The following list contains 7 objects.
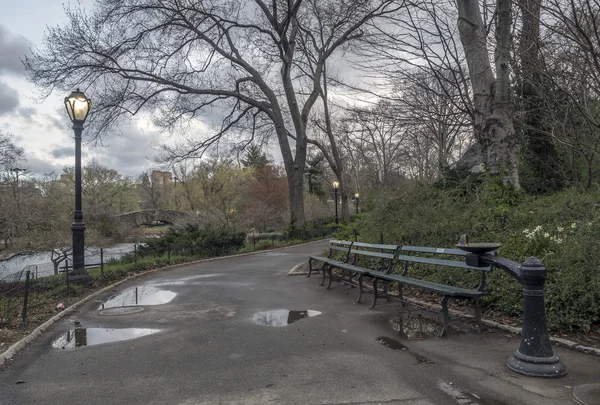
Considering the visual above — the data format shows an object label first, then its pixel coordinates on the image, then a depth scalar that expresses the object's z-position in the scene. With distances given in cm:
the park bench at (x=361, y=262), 813
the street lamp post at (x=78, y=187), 1014
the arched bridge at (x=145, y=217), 3365
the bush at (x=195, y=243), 1859
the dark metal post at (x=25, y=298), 655
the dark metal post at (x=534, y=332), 403
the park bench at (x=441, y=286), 548
